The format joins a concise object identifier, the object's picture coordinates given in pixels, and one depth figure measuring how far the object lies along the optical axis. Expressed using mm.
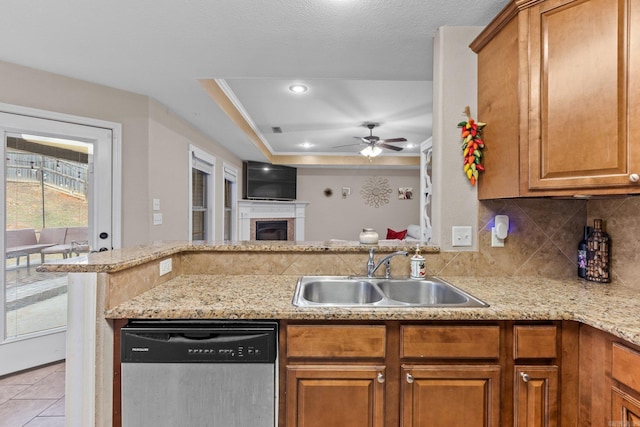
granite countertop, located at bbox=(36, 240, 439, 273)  1351
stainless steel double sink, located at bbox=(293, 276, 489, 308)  1679
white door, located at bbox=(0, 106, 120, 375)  2332
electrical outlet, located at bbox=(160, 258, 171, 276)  1644
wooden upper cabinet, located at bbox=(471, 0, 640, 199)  1230
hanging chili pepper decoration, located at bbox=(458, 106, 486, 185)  1738
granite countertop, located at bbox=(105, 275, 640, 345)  1209
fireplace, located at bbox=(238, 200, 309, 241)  5832
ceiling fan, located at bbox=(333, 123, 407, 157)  4352
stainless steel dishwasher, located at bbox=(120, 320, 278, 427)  1213
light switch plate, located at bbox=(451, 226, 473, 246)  1817
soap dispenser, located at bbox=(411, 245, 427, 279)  1724
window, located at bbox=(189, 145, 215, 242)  3822
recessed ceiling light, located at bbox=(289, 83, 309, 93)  3020
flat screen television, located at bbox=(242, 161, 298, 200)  6023
